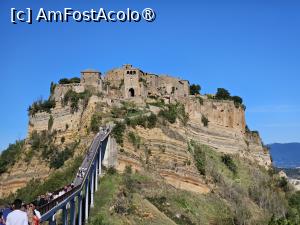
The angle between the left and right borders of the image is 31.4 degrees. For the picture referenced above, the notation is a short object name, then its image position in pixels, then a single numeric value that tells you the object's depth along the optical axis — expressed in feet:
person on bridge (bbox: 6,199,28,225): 42.45
